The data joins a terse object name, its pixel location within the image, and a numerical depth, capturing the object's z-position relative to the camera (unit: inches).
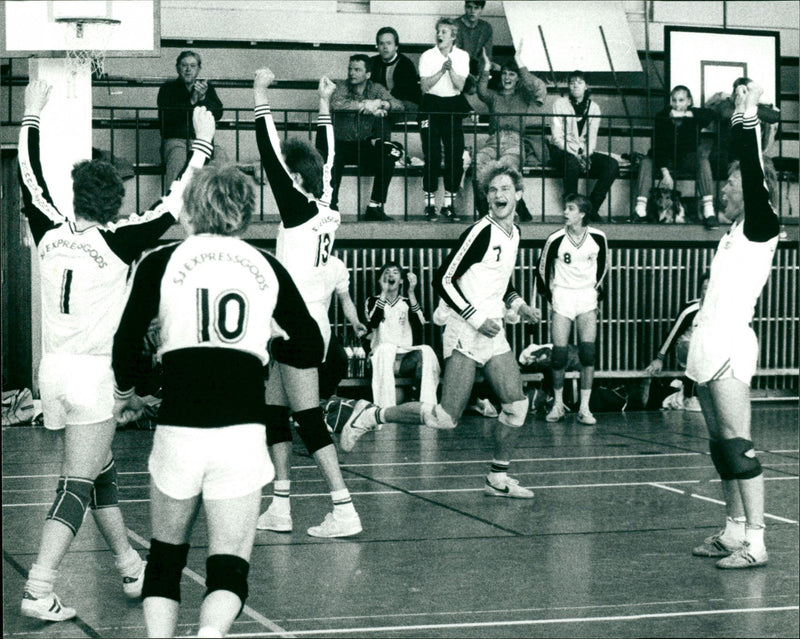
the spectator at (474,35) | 663.1
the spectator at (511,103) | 642.8
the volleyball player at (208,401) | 173.5
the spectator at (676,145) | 660.1
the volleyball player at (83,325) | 231.9
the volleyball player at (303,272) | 298.0
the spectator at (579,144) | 642.2
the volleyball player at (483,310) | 346.0
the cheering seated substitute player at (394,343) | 567.2
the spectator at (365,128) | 614.5
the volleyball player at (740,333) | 268.8
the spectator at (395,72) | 633.6
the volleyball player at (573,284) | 569.3
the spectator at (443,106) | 617.9
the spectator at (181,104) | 597.6
